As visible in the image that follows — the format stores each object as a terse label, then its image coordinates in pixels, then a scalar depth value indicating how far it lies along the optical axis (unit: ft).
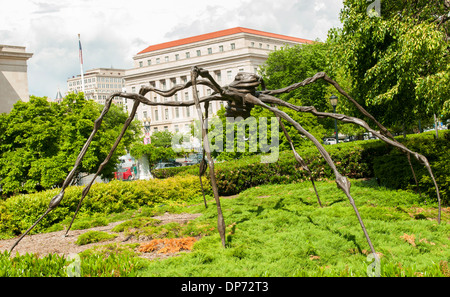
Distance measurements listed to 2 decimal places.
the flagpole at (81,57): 165.68
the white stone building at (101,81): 578.66
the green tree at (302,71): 116.16
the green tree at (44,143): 50.57
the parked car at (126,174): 102.87
